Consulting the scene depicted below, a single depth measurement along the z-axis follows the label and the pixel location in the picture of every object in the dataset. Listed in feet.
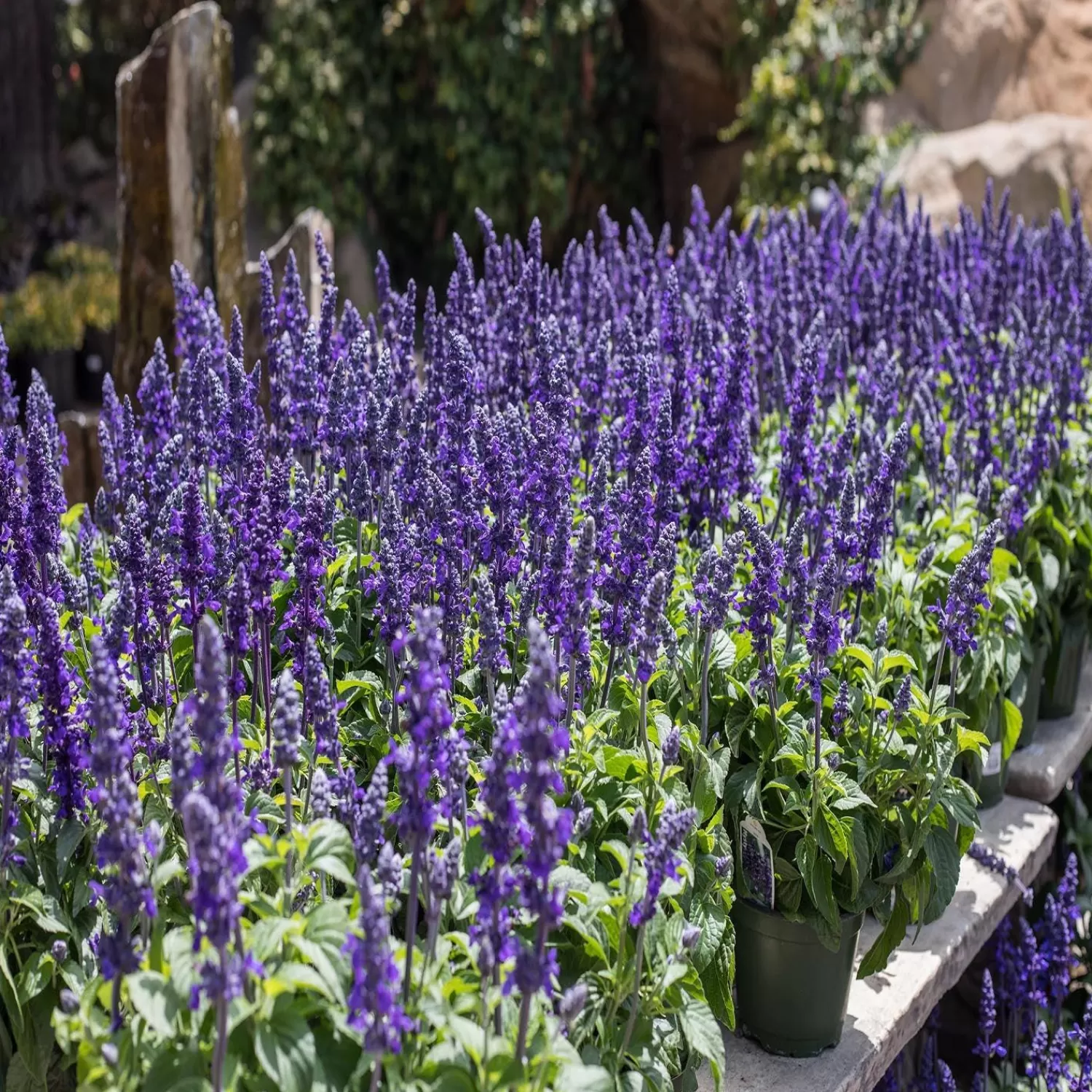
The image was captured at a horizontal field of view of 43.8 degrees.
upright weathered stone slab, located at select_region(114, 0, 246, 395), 22.41
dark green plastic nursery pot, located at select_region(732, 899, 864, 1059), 10.37
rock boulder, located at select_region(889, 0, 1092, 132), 36.22
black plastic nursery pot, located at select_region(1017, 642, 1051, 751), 15.62
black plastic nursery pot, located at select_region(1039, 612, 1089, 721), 16.21
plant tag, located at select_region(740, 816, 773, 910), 9.86
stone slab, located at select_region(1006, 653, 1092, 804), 15.60
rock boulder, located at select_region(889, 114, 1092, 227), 32.65
